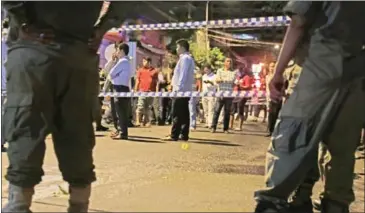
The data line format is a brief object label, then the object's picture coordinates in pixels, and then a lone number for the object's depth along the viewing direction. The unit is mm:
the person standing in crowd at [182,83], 7004
